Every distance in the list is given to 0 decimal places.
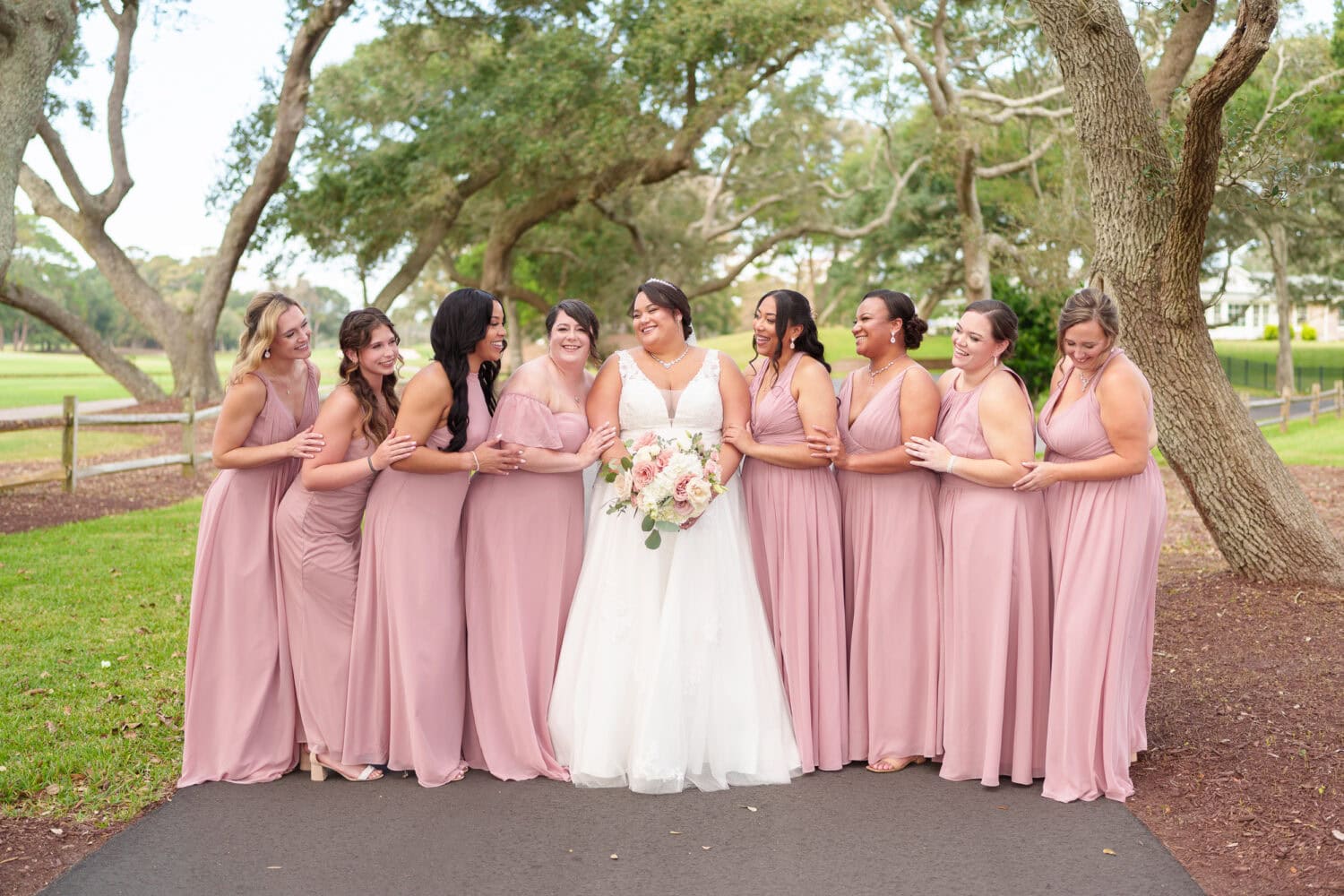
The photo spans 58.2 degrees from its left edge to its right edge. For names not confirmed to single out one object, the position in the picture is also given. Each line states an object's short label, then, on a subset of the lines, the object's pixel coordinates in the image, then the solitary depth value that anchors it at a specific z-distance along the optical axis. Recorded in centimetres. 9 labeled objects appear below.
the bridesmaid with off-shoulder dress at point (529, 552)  601
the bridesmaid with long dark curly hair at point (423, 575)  585
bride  579
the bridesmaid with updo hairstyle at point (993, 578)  577
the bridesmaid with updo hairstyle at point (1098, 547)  560
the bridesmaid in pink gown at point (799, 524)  604
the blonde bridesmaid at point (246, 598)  591
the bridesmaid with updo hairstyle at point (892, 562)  602
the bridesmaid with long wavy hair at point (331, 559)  591
